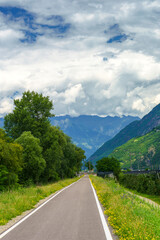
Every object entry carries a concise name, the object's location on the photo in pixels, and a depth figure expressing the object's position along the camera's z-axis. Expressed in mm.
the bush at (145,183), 38731
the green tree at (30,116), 48969
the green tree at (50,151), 48031
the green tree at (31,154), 41438
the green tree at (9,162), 32559
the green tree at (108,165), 144875
